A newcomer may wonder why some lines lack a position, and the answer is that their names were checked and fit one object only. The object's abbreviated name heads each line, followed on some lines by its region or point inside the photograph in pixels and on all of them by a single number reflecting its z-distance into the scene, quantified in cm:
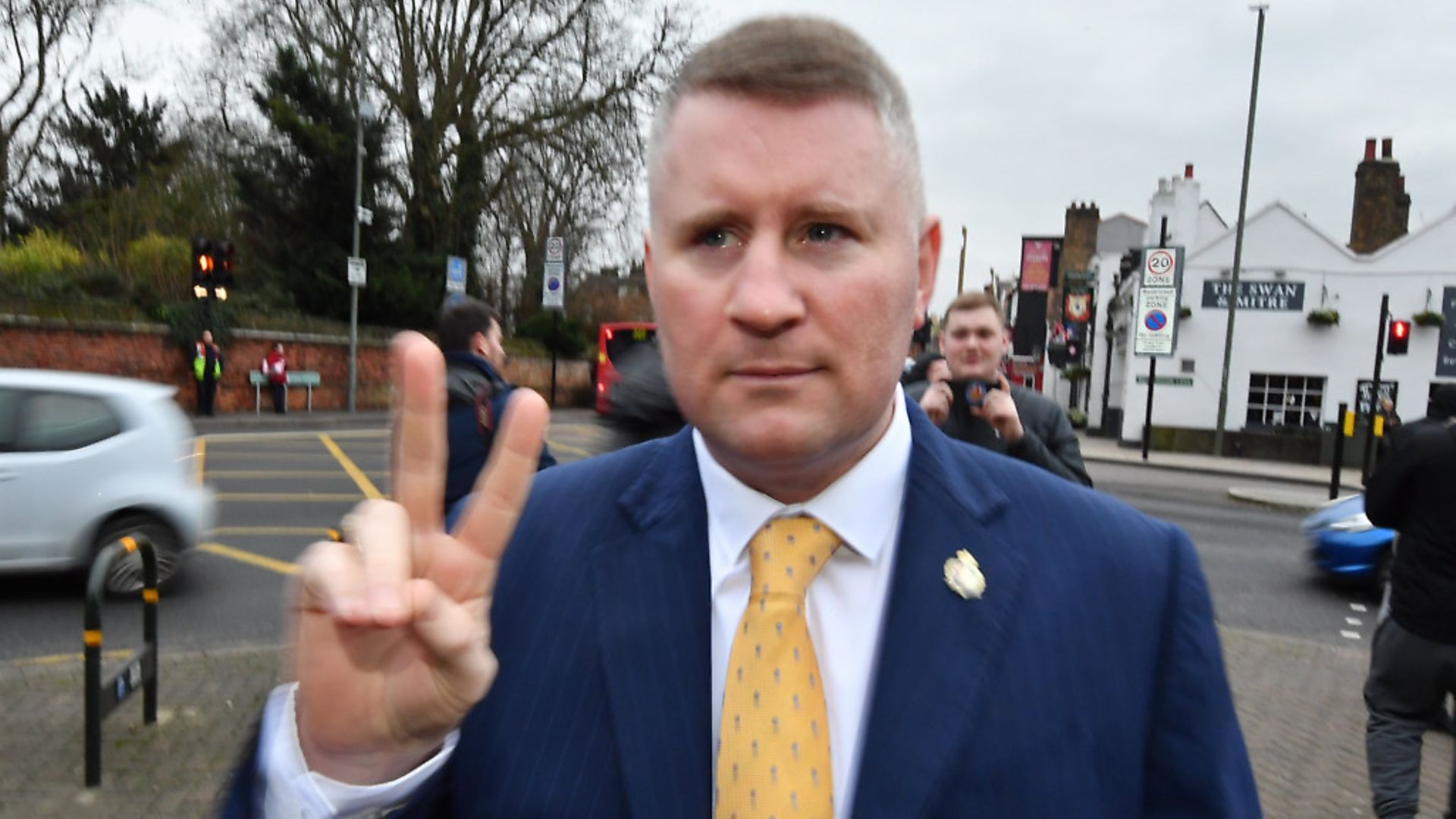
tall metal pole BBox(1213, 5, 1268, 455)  2131
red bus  2567
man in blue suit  115
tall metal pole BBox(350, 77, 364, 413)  2245
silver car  689
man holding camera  395
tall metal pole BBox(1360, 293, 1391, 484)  1391
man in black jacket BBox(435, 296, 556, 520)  398
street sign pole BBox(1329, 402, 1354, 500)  1453
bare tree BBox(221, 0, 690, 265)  2697
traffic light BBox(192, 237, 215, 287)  1992
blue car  880
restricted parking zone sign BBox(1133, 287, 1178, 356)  2123
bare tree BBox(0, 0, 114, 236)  2303
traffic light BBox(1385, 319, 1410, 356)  1603
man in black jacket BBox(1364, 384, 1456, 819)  383
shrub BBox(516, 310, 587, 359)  3362
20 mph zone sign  2092
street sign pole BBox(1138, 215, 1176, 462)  2197
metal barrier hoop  404
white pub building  2539
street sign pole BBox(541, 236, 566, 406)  2444
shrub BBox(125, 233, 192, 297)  2467
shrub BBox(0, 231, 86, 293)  2116
